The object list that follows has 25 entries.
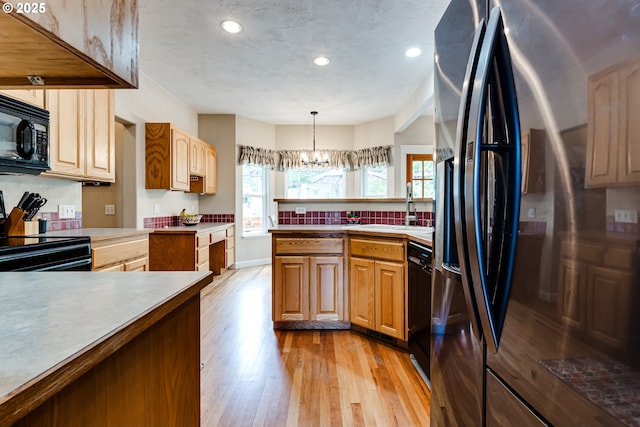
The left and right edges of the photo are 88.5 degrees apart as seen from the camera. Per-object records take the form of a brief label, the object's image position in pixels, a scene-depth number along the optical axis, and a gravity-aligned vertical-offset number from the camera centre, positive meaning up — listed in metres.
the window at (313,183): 6.52 +0.53
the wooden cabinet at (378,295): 2.54 -0.70
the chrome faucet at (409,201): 3.33 +0.09
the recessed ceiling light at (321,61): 3.71 +1.71
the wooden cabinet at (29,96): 1.99 +0.71
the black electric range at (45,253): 1.64 -0.26
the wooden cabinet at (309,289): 2.96 -0.72
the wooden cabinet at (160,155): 4.14 +0.67
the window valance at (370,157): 5.91 +0.99
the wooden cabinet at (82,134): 2.37 +0.60
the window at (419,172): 5.77 +0.68
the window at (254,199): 6.04 +0.20
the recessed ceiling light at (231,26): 2.97 +1.69
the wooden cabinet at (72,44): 0.68 +0.38
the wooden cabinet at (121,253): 2.35 -0.36
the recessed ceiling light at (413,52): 3.46 +1.70
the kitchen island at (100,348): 0.45 -0.22
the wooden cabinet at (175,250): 3.98 -0.50
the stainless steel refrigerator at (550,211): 0.50 +0.00
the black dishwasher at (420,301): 2.08 -0.62
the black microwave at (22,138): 1.85 +0.42
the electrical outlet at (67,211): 2.75 -0.03
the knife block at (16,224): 2.16 -0.11
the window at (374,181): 6.12 +0.55
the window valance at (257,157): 5.86 +0.97
